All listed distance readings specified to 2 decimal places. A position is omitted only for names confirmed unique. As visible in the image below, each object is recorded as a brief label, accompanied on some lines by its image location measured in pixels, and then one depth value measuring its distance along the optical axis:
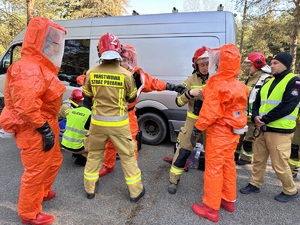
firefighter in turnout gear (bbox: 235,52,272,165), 4.21
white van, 4.49
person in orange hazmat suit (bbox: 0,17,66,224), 2.21
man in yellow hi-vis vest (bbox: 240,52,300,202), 2.96
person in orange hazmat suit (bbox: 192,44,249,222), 2.62
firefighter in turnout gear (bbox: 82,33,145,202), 2.72
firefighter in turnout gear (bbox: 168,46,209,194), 3.16
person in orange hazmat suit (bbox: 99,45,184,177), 3.04
